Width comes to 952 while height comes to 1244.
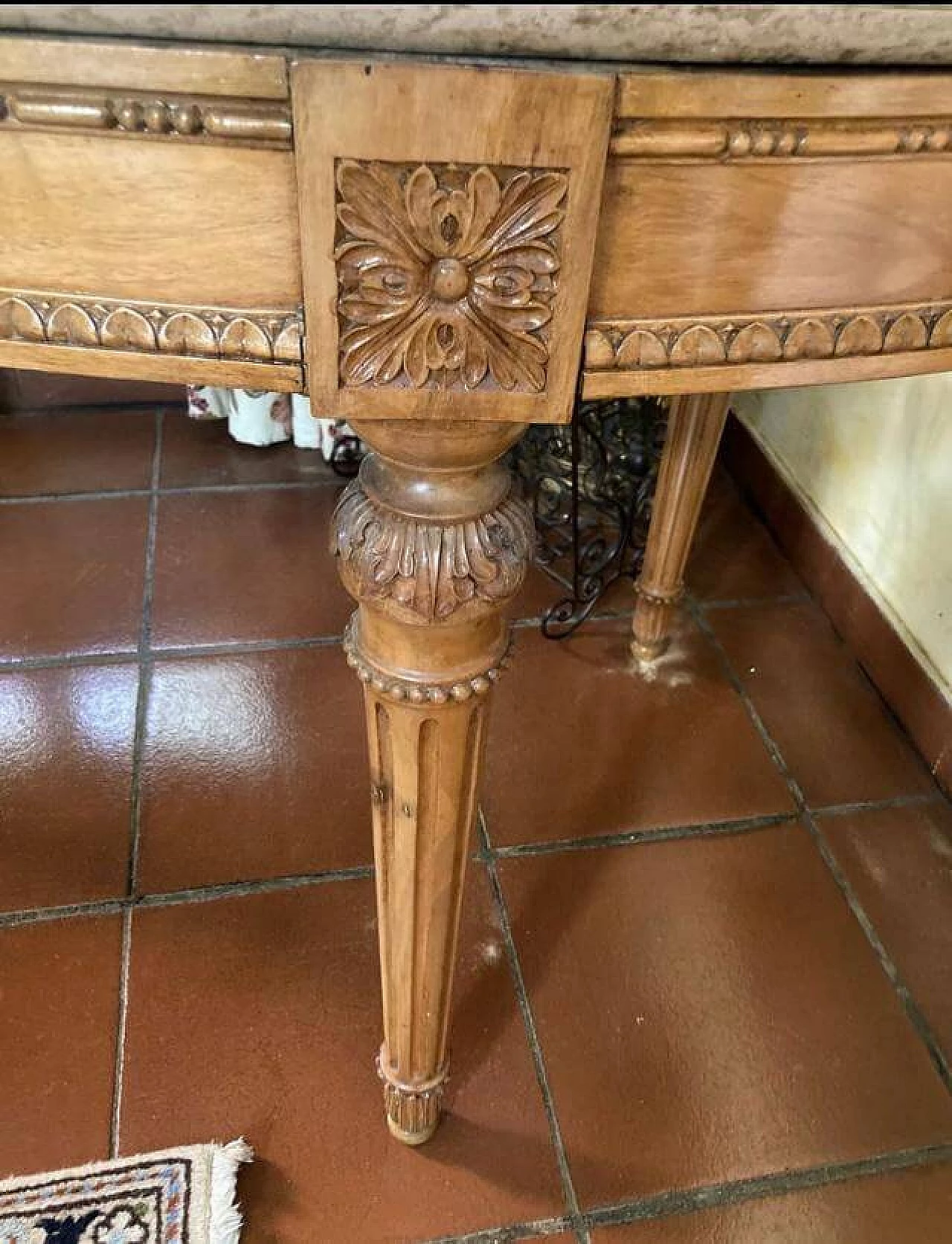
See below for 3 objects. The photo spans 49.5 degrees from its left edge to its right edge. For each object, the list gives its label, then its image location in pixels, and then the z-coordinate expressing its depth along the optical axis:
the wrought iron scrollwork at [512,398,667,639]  1.31
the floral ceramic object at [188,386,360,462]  1.53
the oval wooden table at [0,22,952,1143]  0.33
